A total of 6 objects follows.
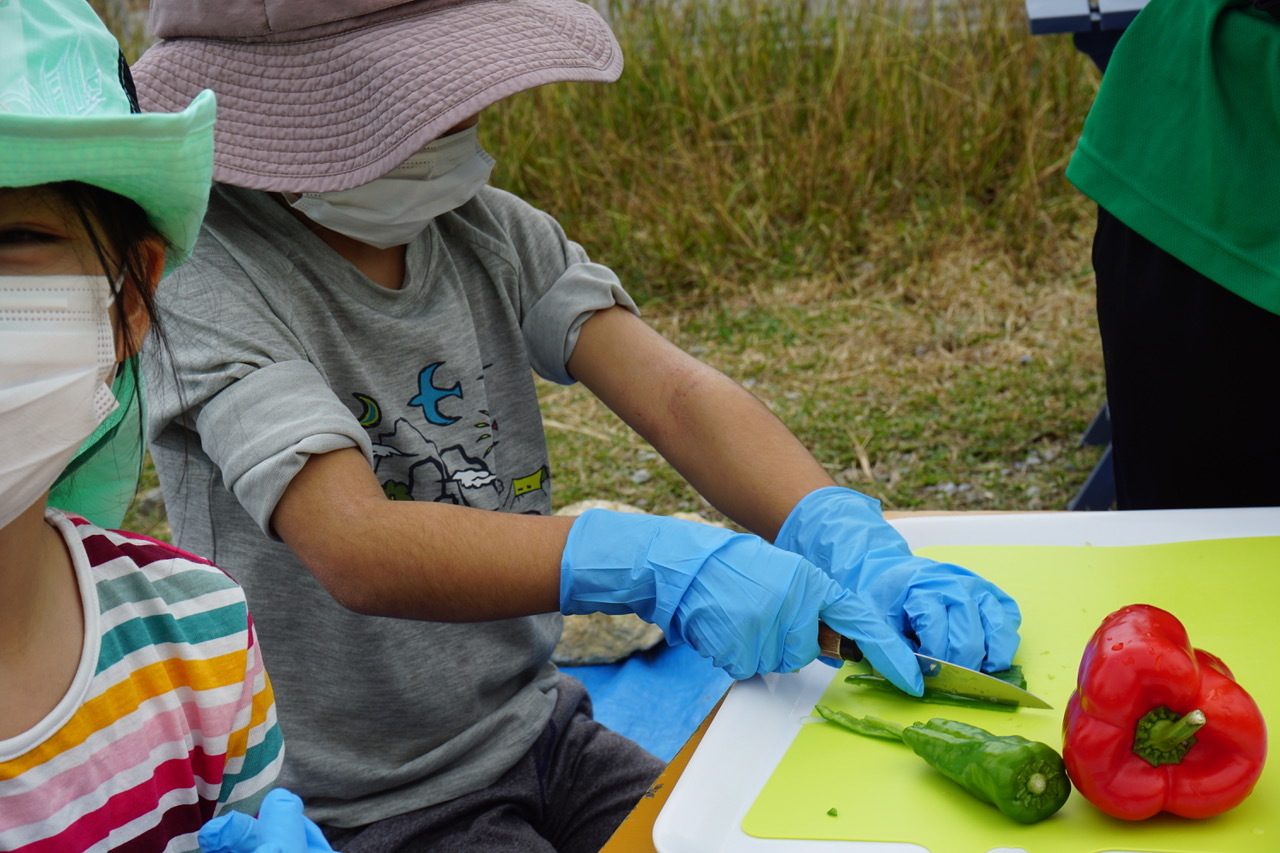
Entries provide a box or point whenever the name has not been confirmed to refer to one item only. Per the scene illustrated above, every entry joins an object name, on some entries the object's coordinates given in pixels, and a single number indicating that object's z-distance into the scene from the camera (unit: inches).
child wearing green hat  33.7
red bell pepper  39.6
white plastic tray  41.6
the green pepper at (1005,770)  39.9
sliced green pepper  47.8
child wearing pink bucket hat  52.4
